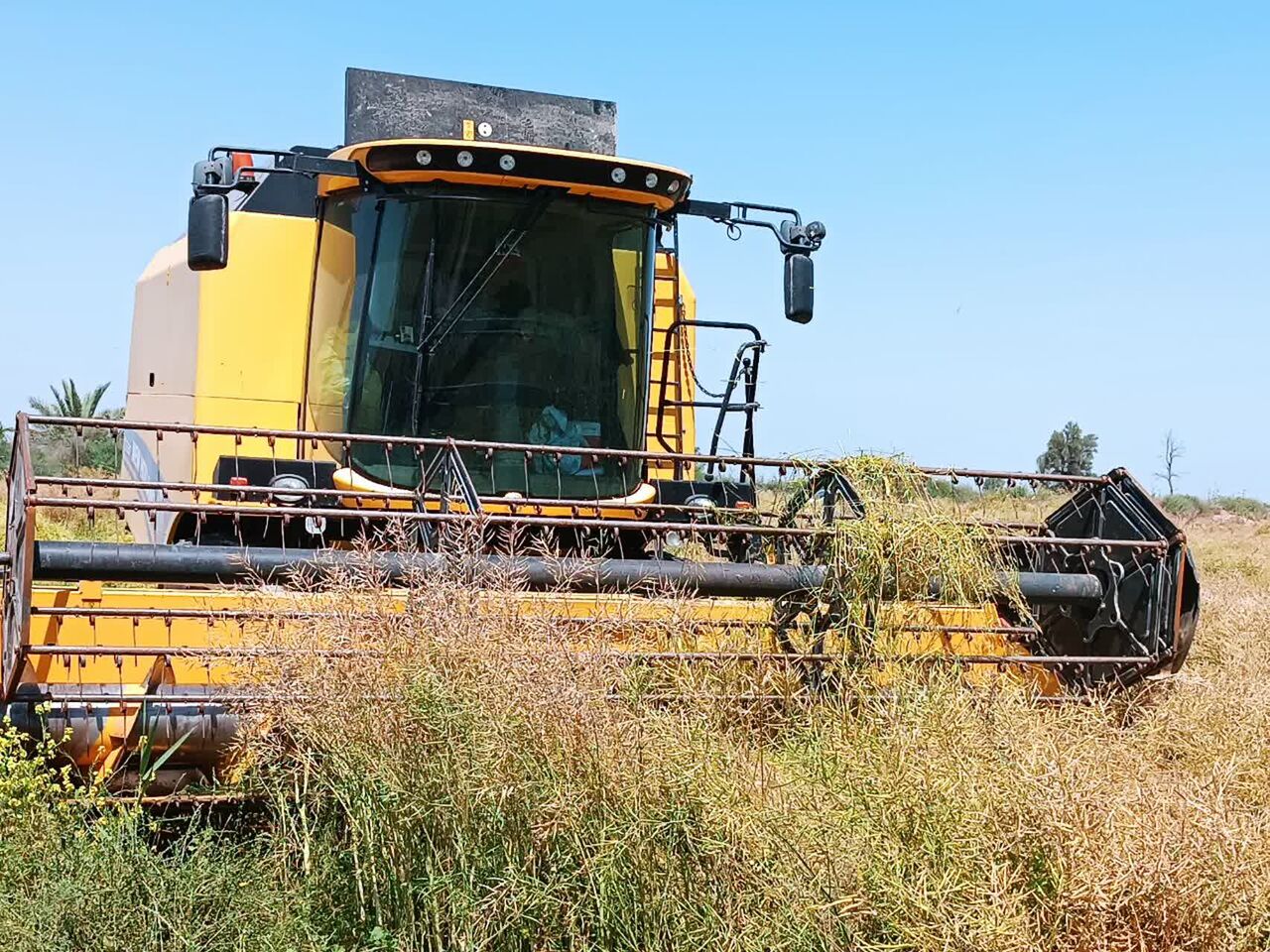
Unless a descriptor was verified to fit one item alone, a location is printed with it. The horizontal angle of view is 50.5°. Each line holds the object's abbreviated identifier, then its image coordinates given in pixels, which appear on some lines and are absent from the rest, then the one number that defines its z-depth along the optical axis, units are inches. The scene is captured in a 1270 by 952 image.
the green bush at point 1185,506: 1237.7
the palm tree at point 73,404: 994.2
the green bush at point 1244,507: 1295.5
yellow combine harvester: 169.5
